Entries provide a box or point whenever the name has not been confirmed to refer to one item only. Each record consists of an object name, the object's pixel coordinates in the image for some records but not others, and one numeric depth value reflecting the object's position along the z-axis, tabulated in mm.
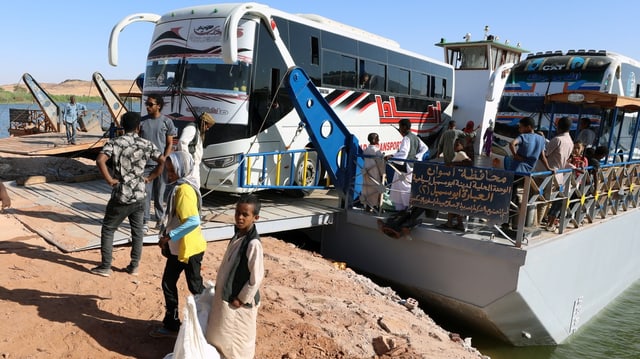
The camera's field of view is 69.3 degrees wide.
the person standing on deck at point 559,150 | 6785
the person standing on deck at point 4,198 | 3863
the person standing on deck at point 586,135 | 10009
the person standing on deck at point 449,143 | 7848
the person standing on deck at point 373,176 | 7441
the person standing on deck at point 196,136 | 5535
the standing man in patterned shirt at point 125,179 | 4781
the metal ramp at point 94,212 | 5930
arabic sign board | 6000
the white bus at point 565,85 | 11070
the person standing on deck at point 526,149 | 6352
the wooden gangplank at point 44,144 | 10844
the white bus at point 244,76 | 7234
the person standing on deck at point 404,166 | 7387
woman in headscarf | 3830
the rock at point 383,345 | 4691
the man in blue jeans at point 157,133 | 6238
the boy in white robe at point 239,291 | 3254
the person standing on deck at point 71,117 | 14148
